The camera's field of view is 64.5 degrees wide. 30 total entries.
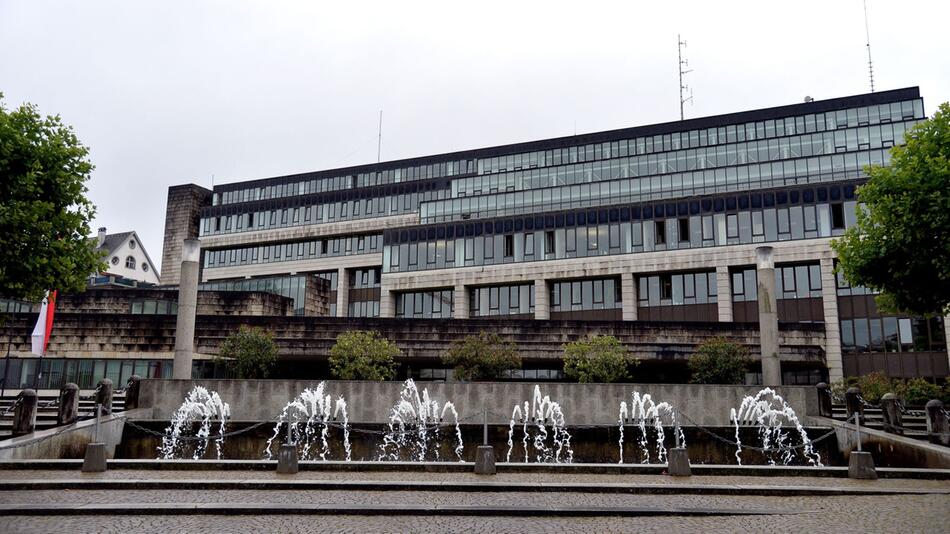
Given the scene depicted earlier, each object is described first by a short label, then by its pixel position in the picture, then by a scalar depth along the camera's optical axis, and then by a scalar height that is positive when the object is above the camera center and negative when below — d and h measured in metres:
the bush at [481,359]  37.66 +1.89
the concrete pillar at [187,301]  31.80 +3.82
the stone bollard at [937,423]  19.78 -0.49
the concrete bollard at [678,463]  16.78 -1.40
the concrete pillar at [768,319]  31.11 +3.45
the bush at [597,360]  35.91 +1.85
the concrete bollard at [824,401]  26.95 +0.06
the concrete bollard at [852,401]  24.44 +0.07
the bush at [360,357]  36.22 +1.80
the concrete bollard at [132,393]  26.62 -0.11
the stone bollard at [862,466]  16.53 -1.38
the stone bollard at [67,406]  21.97 -0.49
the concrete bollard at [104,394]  24.20 -0.14
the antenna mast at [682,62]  79.75 +35.43
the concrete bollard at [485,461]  16.94 -1.43
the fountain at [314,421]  24.30 -0.94
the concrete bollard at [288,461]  16.66 -1.49
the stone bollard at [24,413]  20.09 -0.66
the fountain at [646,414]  25.67 -0.48
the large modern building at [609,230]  52.38 +14.07
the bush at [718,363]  37.59 +1.90
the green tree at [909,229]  23.62 +5.68
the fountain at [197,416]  24.98 -0.86
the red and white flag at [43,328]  32.03 +2.63
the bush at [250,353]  38.41 +2.00
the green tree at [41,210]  22.61 +5.45
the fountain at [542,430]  23.91 -1.07
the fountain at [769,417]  24.52 -0.51
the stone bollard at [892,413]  22.14 -0.27
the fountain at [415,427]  24.28 -1.08
